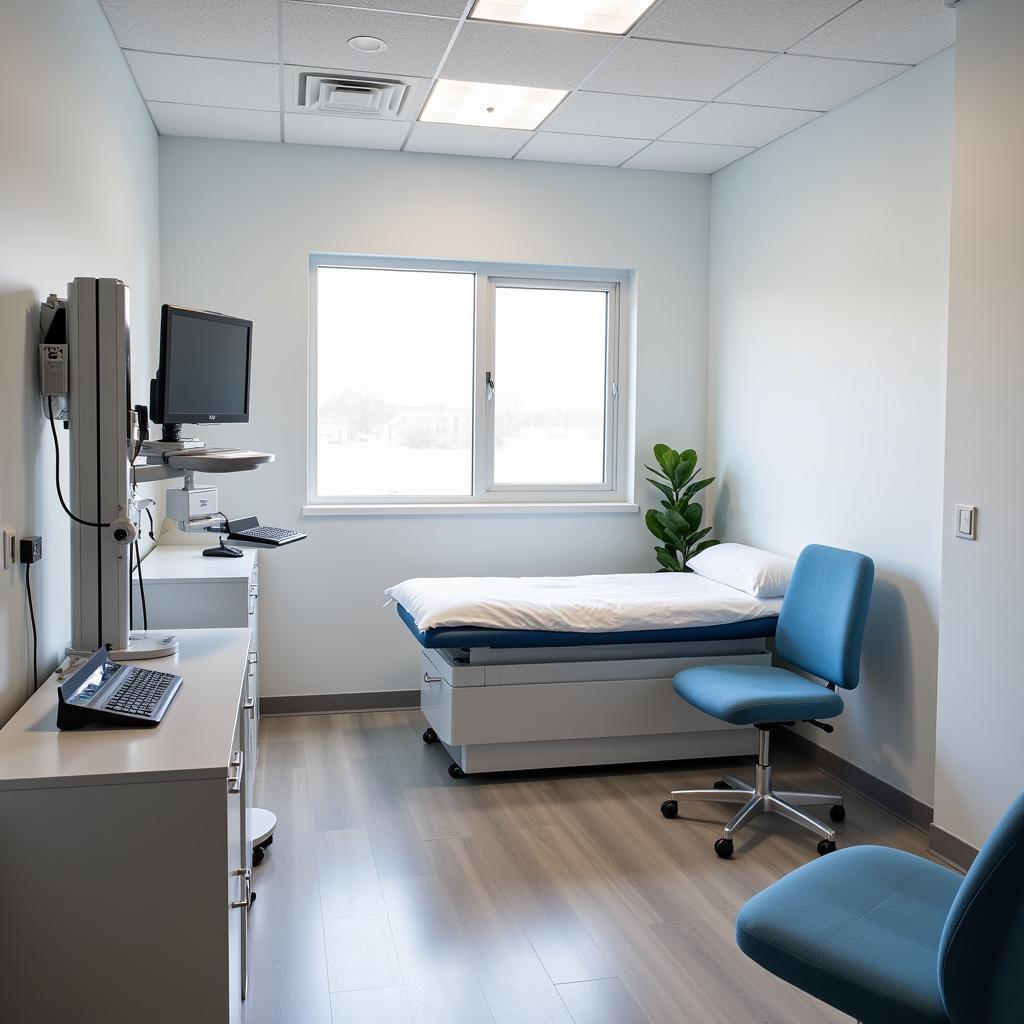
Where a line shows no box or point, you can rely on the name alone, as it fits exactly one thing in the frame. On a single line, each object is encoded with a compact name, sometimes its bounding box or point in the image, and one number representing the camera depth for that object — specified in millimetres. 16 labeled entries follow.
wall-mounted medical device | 2289
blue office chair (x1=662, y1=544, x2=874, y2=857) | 3277
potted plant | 4809
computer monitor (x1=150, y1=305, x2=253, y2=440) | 2668
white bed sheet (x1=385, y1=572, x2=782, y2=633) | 3691
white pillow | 4004
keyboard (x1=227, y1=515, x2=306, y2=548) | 3547
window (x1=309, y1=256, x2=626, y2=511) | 4836
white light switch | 2990
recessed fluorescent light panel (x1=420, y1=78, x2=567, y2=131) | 3855
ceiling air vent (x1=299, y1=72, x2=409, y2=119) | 3691
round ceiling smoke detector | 3285
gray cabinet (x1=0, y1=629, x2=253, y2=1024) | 1610
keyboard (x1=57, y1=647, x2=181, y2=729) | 1898
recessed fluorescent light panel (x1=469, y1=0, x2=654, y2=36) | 3045
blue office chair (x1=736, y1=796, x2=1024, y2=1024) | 1436
